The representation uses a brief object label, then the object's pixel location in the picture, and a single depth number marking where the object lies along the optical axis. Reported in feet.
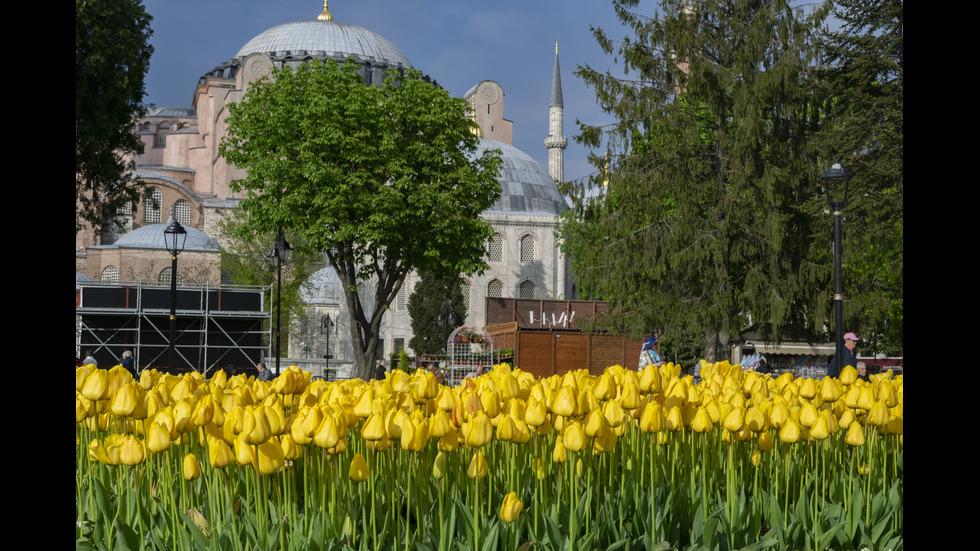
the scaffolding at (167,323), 113.60
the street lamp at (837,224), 44.96
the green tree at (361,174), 81.76
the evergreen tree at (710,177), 72.59
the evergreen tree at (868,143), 72.64
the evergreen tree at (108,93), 59.00
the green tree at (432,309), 171.32
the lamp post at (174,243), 57.72
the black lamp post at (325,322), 181.41
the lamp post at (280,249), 71.46
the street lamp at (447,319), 168.14
